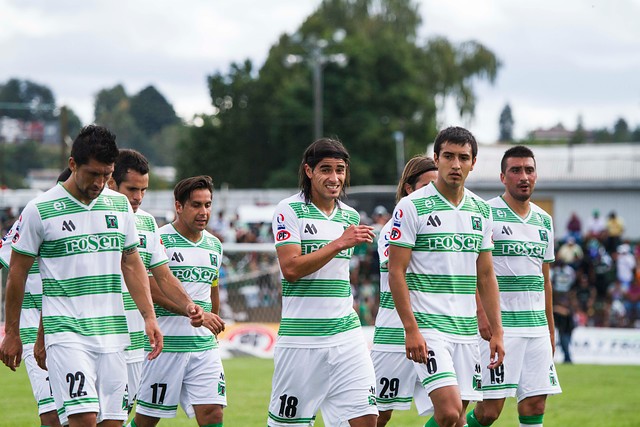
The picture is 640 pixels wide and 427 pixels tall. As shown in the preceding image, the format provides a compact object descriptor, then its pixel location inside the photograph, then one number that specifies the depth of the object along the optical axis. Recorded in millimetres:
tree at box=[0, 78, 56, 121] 95500
